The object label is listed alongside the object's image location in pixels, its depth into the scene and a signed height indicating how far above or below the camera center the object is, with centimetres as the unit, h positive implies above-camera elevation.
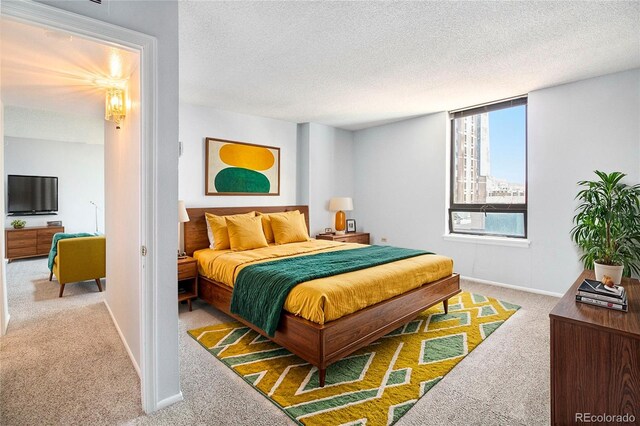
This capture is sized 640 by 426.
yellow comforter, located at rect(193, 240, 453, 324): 222 -58
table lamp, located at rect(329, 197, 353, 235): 558 +3
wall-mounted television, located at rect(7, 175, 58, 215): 626 +33
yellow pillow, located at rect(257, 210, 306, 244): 446 -24
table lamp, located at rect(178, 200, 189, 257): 380 -6
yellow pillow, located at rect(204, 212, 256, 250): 396 -27
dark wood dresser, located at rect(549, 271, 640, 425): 148 -75
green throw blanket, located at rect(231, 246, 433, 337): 243 -55
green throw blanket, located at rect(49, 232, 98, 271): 438 -44
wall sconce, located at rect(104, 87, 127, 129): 246 +83
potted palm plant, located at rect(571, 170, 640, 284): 304 -11
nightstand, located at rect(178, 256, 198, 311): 351 -73
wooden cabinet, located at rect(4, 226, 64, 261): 602 -58
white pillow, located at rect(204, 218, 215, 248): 406 -33
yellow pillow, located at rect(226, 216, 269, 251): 388 -29
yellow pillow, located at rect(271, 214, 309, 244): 439 -27
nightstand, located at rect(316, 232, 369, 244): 529 -46
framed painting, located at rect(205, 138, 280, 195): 449 +63
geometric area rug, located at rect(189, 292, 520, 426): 191 -116
